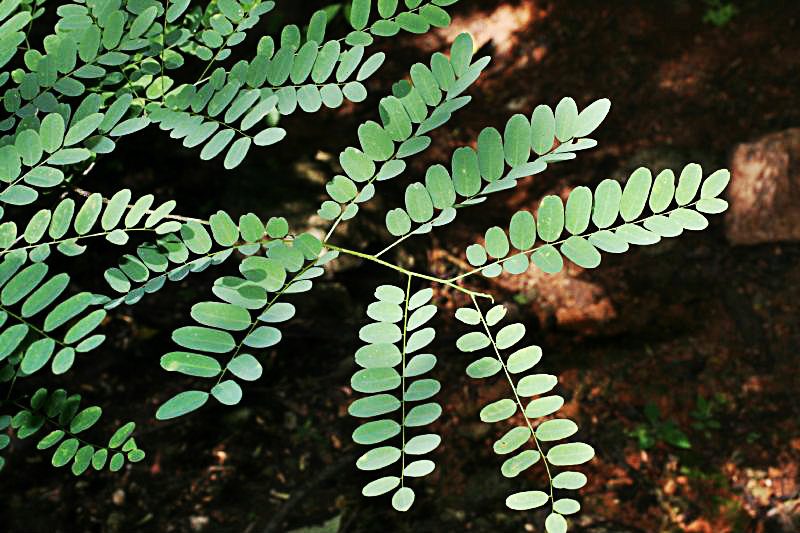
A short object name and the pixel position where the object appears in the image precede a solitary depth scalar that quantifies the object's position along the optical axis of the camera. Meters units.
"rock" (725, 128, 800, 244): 1.34
